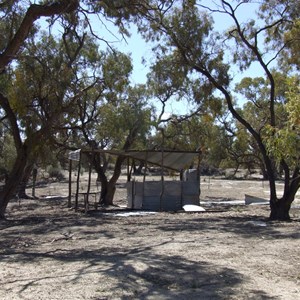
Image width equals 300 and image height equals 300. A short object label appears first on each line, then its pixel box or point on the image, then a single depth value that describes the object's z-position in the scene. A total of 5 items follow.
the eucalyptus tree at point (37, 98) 16.61
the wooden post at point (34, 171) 33.28
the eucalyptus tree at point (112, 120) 23.13
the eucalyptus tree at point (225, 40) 15.98
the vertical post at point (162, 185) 20.35
